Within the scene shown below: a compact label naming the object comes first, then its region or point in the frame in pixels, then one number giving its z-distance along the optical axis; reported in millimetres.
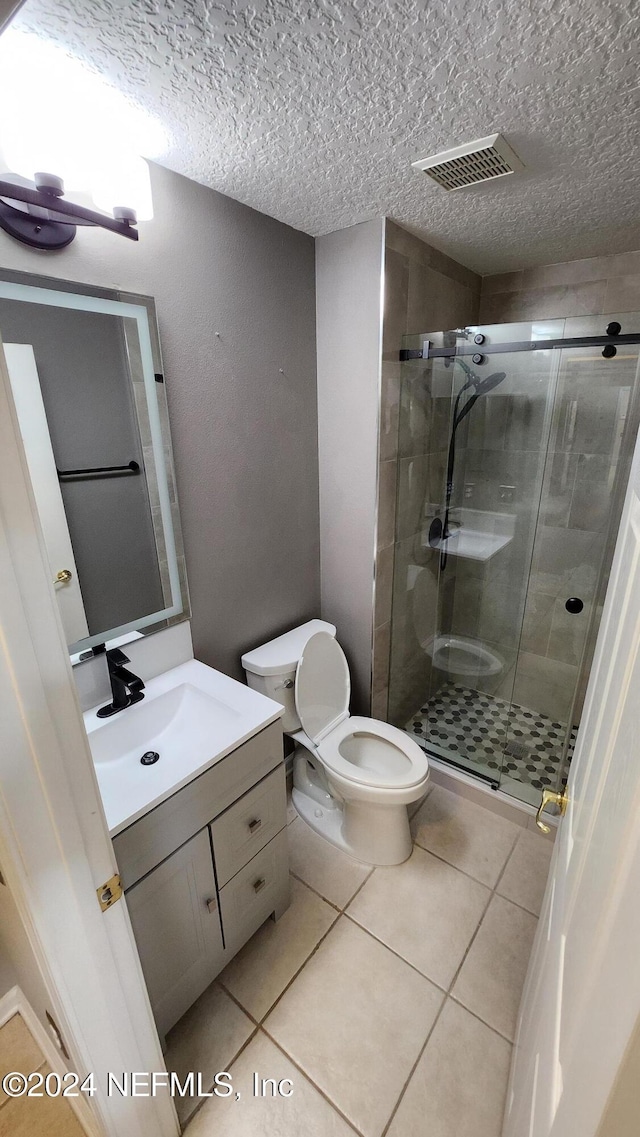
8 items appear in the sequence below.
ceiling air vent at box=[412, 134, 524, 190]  1162
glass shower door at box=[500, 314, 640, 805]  1918
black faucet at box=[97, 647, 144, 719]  1302
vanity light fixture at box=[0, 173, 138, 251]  946
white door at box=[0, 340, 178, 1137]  589
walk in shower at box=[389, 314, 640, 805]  1953
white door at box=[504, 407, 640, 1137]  378
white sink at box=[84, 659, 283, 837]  1078
